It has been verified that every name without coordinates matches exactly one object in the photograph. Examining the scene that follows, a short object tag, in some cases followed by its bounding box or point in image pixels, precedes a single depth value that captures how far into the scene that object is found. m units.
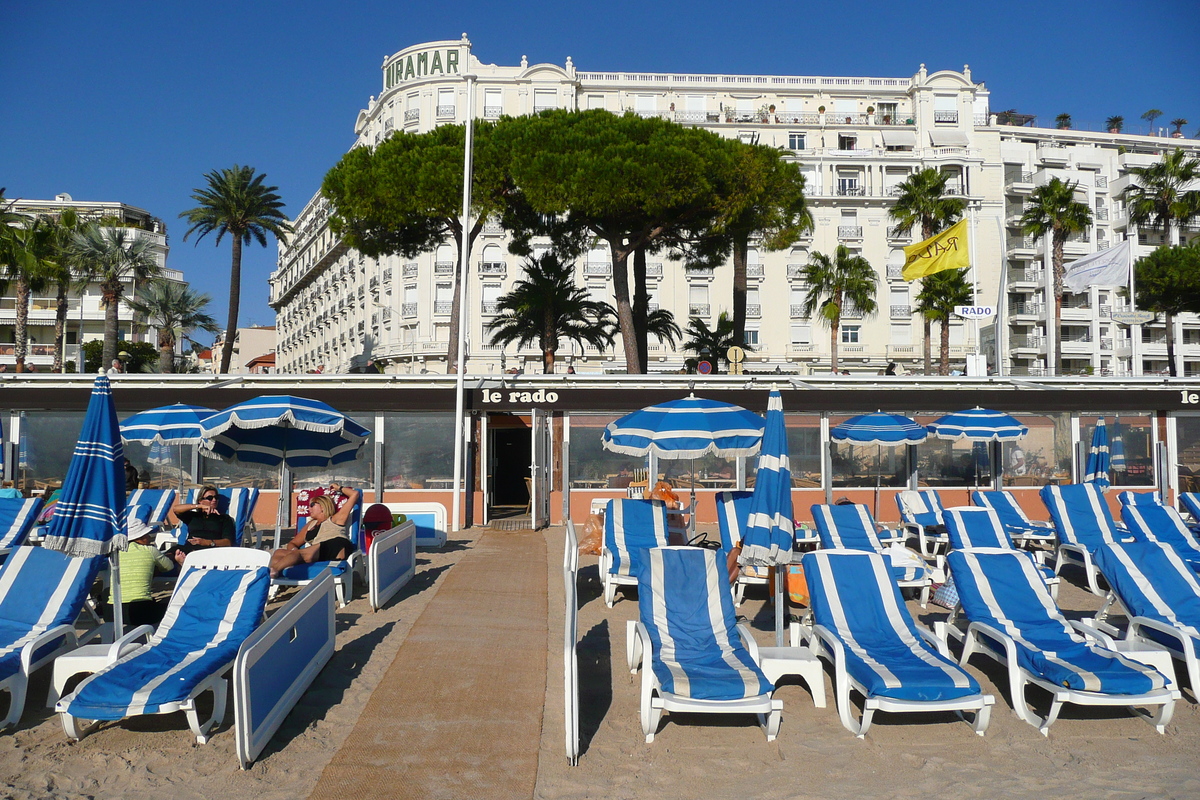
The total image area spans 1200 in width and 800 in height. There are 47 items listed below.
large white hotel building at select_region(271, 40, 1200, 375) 43.88
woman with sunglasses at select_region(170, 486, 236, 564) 8.95
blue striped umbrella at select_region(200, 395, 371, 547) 10.27
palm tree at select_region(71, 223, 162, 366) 33.19
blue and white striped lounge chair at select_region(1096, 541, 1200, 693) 6.66
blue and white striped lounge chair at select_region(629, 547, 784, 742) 5.16
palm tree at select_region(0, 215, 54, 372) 24.88
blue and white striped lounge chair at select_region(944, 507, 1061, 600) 9.98
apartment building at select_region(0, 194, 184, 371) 55.56
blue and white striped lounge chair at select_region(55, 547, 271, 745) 4.79
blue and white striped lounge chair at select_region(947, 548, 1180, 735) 5.35
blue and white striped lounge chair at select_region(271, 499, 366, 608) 8.52
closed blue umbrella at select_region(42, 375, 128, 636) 5.77
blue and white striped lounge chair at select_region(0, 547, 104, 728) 5.78
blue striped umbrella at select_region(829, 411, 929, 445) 13.37
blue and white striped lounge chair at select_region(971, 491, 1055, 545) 11.58
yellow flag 21.00
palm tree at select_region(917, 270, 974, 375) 32.78
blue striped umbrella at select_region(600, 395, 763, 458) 10.10
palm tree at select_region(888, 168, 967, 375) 30.56
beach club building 15.15
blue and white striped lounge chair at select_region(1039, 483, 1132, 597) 10.52
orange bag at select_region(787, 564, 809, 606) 8.61
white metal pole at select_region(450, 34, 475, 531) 14.64
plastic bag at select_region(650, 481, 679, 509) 12.51
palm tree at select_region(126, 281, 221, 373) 42.72
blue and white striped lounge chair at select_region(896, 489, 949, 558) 12.52
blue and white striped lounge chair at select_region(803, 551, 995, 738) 5.22
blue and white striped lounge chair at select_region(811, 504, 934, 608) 9.23
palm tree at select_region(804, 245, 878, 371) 34.56
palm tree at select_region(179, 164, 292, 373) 34.12
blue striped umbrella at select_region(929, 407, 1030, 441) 13.53
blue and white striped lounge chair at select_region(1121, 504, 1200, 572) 10.09
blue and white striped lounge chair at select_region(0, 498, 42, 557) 9.36
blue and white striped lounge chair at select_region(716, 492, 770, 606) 10.34
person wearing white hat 6.86
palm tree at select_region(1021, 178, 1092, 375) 31.81
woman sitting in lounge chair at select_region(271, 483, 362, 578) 8.69
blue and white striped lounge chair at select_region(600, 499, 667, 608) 9.02
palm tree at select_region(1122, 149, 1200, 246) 32.94
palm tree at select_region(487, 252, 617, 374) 27.56
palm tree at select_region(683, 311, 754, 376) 35.00
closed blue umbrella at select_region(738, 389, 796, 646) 6.32
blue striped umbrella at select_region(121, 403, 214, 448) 11.52
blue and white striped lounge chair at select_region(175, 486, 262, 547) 10.69
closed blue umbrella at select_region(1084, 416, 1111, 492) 13.88
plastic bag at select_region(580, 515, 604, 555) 11.53
